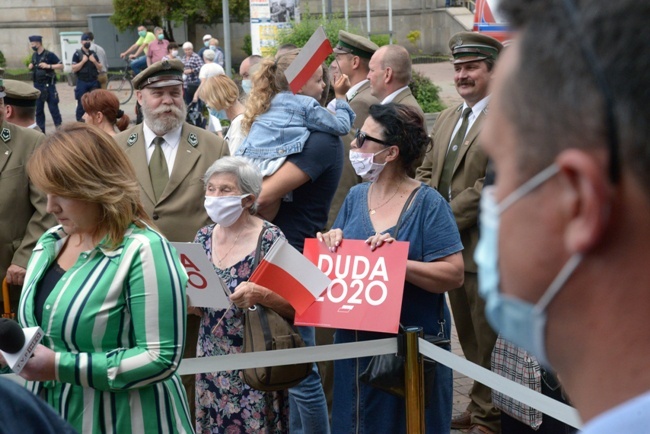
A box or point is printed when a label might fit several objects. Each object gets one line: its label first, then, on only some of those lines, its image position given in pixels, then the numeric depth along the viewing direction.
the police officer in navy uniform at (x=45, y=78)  20.25
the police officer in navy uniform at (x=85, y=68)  22.69
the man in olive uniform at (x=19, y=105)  7.02
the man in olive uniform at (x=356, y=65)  7.05
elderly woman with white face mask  4.52
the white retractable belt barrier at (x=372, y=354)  3.80
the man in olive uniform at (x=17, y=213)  5.55
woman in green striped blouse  3.03
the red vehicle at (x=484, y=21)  8.25
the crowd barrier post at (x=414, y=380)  4.26
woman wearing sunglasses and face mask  4.46
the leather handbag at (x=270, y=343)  4.29
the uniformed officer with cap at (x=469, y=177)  5.59
